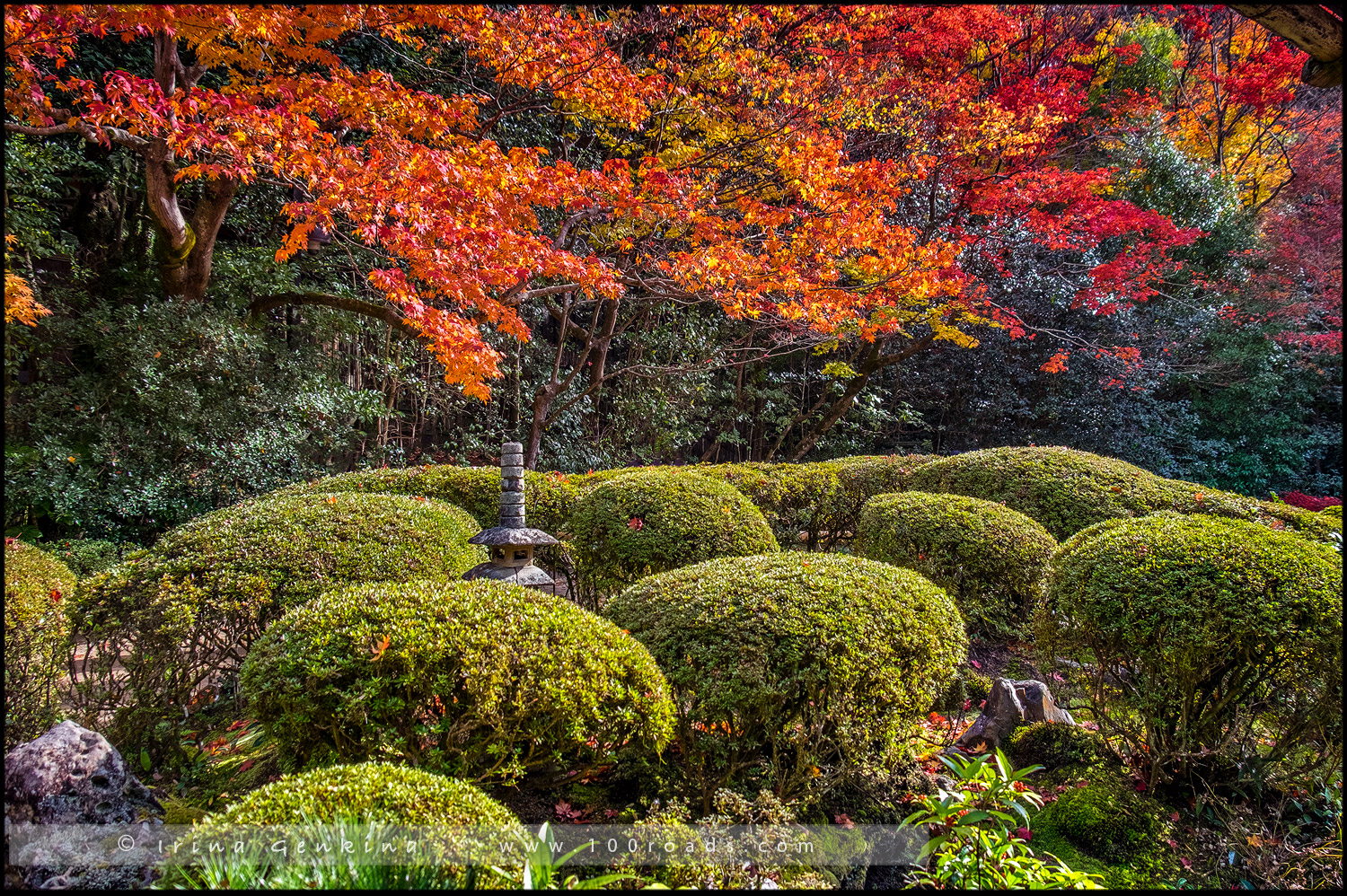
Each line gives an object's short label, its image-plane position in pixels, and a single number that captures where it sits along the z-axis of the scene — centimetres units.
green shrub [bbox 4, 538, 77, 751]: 251
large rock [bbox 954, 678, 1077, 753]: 315
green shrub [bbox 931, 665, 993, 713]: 318
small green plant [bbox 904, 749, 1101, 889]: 202
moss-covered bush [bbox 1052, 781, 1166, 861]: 243
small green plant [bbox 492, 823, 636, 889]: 153
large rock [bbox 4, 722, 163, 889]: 169
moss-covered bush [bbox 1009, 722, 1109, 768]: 299
